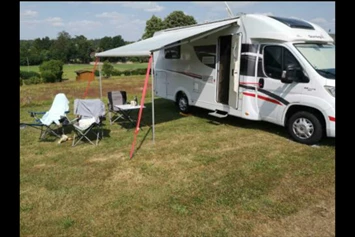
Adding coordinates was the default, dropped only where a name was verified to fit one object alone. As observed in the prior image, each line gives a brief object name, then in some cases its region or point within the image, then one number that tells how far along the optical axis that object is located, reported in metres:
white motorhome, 5.51
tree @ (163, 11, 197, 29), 37.22
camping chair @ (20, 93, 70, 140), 6.41
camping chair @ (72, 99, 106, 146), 6.49
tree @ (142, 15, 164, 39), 38.74
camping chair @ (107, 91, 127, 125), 7.99
